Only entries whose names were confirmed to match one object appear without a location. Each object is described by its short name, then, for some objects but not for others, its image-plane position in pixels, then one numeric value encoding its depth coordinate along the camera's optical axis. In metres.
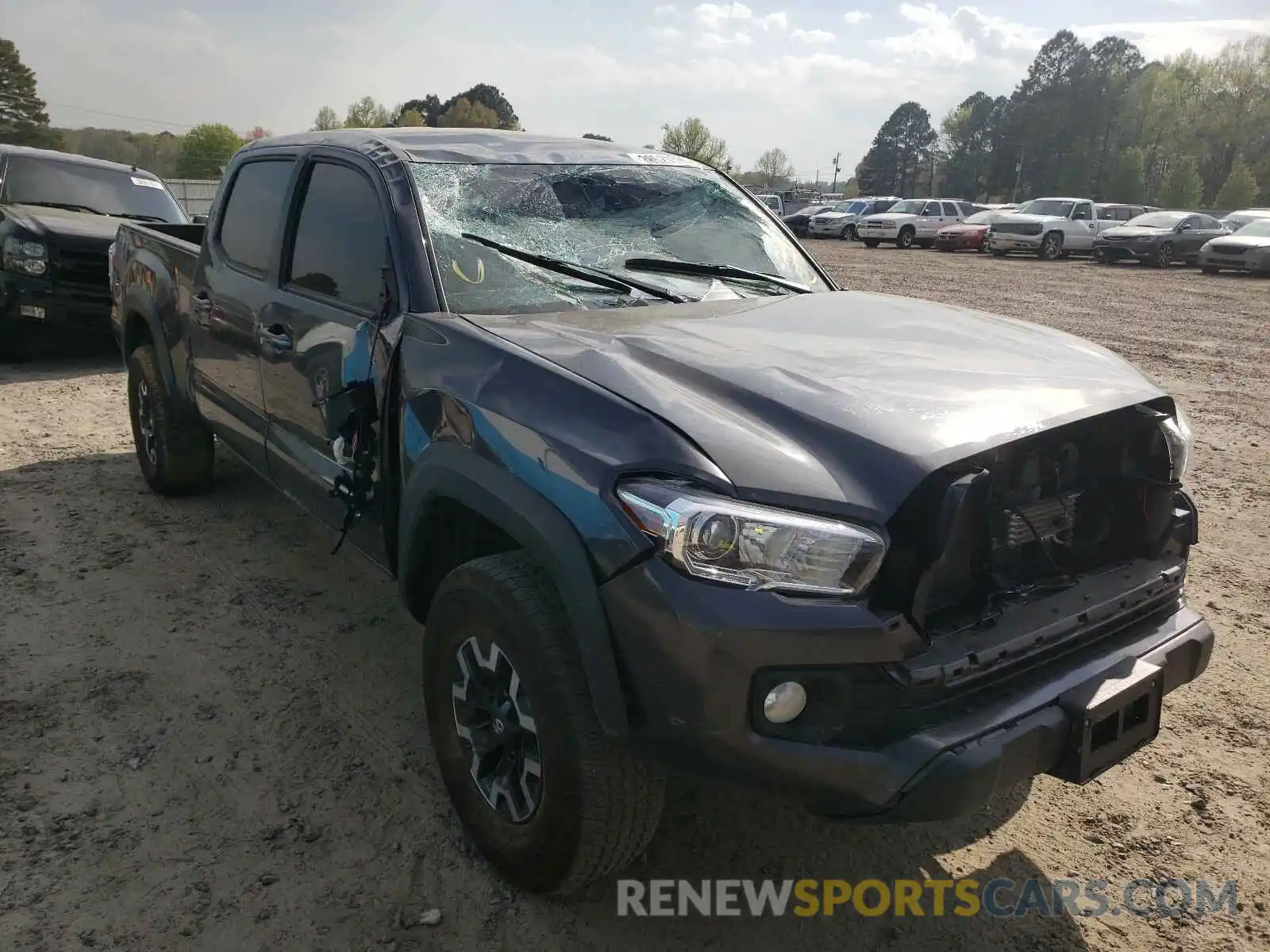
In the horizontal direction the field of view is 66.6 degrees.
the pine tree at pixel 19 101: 71.50
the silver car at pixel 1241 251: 21.83
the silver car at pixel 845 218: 33.78
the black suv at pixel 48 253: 8.45
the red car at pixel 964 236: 28.91
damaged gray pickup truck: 1.99
